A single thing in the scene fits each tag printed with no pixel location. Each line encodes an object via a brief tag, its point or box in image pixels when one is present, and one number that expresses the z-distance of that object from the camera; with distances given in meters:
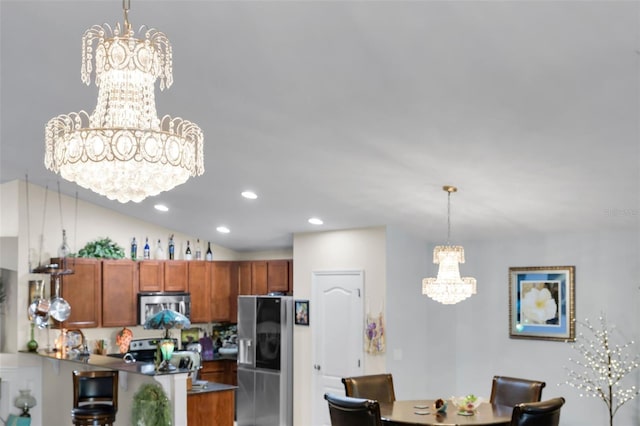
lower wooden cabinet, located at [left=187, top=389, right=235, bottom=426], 6.26
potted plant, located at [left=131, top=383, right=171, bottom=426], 5.93
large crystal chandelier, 2.44
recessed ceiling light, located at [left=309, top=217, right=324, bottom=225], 7.70
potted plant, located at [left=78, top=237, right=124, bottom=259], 8.62
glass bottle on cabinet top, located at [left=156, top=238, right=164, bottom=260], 9.29
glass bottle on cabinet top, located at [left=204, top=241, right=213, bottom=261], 9.69
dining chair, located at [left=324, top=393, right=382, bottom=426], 5.07
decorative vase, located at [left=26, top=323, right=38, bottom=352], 8.06
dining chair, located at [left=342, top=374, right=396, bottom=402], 6.17
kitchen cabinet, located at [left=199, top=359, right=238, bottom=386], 9.39
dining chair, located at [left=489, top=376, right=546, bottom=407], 6.00
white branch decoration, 6.44
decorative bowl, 5.54
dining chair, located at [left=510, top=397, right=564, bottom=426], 5.00
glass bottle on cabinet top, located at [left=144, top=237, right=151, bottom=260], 9.13
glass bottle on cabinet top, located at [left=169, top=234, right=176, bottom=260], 9.38
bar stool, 6.26
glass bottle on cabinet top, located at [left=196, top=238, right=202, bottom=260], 9.68
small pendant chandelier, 5.88
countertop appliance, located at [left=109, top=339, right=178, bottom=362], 8.97
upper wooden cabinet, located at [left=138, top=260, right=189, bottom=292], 8.94
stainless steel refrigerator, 8.45
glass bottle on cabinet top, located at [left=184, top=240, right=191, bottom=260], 9.53
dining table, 5.25
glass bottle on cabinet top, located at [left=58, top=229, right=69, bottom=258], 8.14
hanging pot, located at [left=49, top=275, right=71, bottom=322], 7.49
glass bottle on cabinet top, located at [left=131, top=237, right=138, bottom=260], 9.02
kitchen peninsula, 5.93
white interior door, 7.77
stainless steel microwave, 8.82
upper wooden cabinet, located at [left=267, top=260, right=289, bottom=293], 9.11
